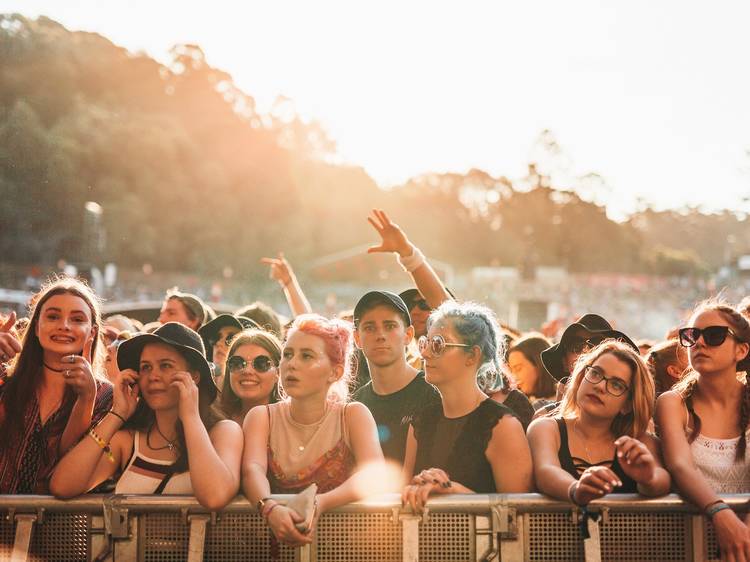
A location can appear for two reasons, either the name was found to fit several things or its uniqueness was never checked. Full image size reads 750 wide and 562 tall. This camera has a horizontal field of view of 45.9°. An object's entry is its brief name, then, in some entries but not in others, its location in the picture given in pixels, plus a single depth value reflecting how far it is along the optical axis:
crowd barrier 3.05
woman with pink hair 3.57
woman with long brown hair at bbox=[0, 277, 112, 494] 3.74
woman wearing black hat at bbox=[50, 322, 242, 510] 3.36
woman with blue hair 3.50
